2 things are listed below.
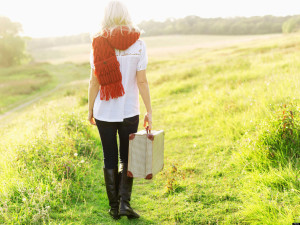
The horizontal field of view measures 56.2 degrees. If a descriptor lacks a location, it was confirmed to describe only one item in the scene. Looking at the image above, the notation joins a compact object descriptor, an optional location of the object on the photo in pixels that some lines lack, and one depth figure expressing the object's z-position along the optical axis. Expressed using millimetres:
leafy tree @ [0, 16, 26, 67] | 50000
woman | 2912
